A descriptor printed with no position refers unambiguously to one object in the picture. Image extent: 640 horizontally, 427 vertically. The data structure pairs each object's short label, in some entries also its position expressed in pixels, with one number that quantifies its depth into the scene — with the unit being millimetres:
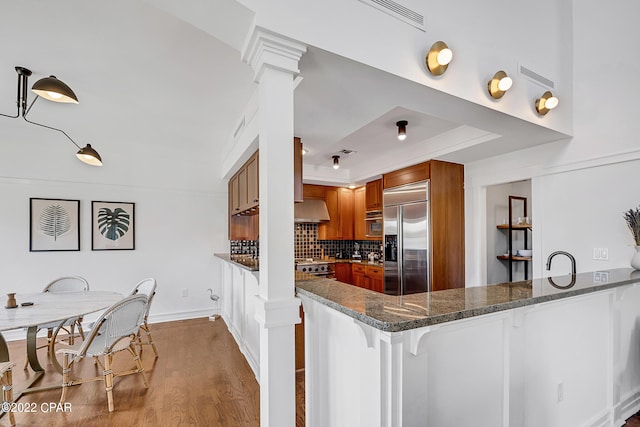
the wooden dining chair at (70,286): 3218
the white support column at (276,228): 1406
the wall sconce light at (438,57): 1778
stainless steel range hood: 5129
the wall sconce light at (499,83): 2096
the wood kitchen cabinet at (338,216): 5555
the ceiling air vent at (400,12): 1655
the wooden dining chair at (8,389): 1987
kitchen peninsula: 1161
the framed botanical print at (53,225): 3689
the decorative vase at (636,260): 2276
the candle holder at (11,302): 2438
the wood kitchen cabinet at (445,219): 3631
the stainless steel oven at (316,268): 4688
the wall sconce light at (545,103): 2443
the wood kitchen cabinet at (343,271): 5324
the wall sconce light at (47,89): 1944
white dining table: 2100
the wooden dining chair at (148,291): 3053
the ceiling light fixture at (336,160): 4205
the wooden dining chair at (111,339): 2236
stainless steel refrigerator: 3721
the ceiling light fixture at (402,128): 3017
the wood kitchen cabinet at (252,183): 2946
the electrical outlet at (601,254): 2604
